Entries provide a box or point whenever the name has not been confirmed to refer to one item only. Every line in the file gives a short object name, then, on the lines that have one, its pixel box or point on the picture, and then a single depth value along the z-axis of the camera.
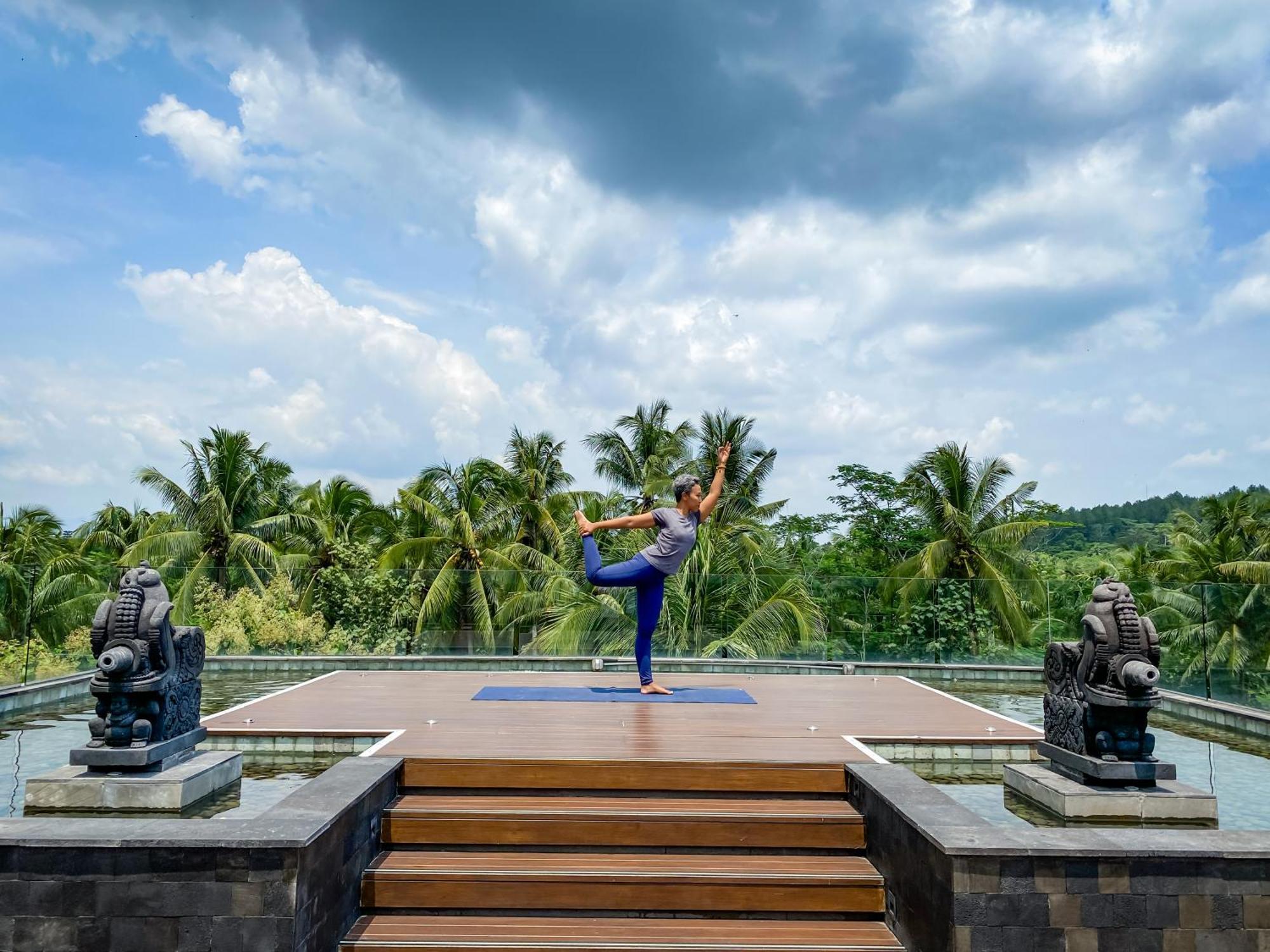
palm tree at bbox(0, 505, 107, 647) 12.27
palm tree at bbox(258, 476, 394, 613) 19.27
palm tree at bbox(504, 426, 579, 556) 19.97
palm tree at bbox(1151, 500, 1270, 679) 10.10
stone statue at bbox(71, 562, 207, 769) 4.34
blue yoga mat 7.23
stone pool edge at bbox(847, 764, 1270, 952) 3.29
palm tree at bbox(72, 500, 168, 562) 24.92
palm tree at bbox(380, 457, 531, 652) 15.12
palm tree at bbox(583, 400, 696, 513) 21.61
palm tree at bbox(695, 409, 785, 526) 19.83
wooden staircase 3.87
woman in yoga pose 6.86
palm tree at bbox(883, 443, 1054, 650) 17.73
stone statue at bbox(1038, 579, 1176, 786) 4.29
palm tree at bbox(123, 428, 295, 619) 18.55
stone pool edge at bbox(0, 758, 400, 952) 3.28
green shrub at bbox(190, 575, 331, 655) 13.17
